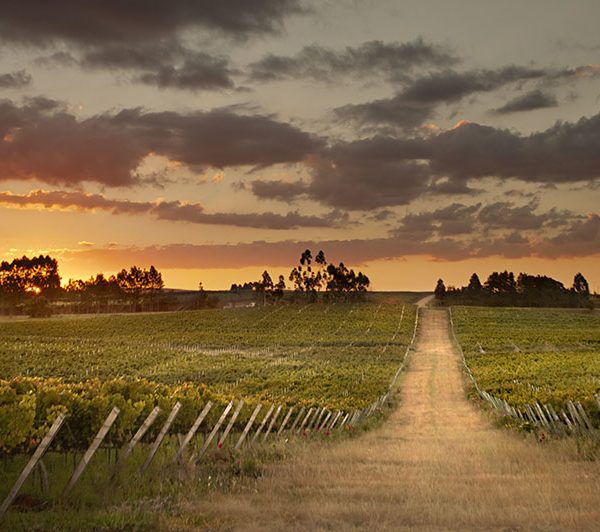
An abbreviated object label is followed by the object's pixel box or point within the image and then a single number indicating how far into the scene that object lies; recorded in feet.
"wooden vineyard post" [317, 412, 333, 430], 91.98
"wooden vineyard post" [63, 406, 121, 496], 36.32
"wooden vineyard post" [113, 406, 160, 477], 41.63
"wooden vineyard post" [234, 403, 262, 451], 57.98
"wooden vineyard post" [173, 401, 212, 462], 48.24
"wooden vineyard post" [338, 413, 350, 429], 94.61
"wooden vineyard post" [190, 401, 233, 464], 50.72
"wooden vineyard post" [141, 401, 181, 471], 43.91
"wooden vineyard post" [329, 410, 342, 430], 96.81
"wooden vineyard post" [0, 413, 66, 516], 31.58
